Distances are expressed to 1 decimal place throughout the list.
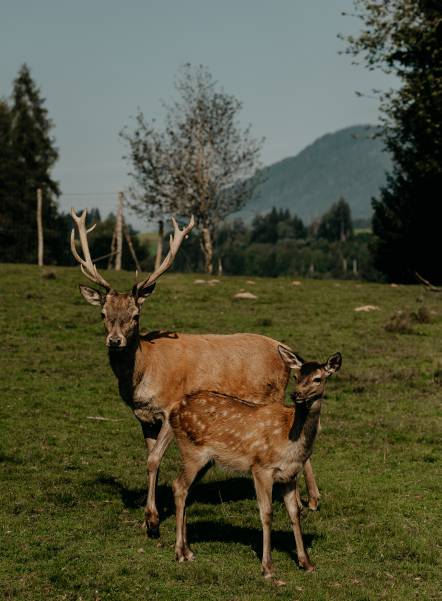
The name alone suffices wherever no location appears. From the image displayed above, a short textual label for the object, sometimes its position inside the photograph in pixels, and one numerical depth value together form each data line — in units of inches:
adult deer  408.5
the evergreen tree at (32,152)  2652.6
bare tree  2381.9
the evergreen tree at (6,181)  1812.7
